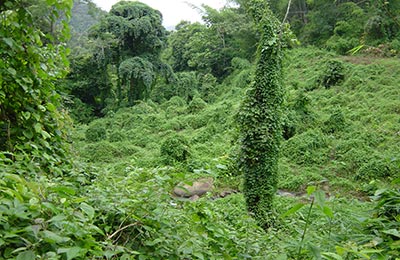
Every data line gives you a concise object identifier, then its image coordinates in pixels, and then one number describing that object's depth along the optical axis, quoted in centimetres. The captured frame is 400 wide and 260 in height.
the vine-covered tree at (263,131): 538
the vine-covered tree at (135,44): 1750
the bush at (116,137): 1255
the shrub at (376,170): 710
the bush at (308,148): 856
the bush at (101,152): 993
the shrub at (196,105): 1559
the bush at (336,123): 986
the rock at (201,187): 715
